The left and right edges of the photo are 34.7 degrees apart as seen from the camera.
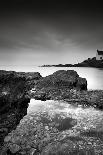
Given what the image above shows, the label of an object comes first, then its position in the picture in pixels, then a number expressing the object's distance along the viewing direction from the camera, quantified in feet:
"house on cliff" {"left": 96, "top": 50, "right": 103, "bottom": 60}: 373.81
